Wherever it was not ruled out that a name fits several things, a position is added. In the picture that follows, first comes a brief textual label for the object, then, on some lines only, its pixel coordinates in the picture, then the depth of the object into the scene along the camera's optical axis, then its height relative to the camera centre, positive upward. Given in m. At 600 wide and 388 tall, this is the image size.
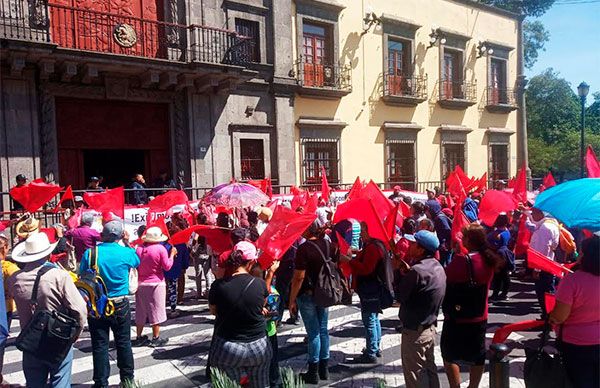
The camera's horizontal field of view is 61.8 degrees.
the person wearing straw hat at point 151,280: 6.01 -1.24
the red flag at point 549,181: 10.40 -0.31
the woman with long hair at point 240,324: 3.66 -1.11
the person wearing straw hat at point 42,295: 3.93 -0.92
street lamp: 16.11 +2.35
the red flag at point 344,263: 5.64 -1.03
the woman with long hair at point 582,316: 3.45 -1.05
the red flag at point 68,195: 9.52 -0.31
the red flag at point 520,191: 9.45 -0.46
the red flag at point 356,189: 7.66 -0.28
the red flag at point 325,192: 10.81 -0.43
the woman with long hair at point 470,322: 4.12 -1.28
